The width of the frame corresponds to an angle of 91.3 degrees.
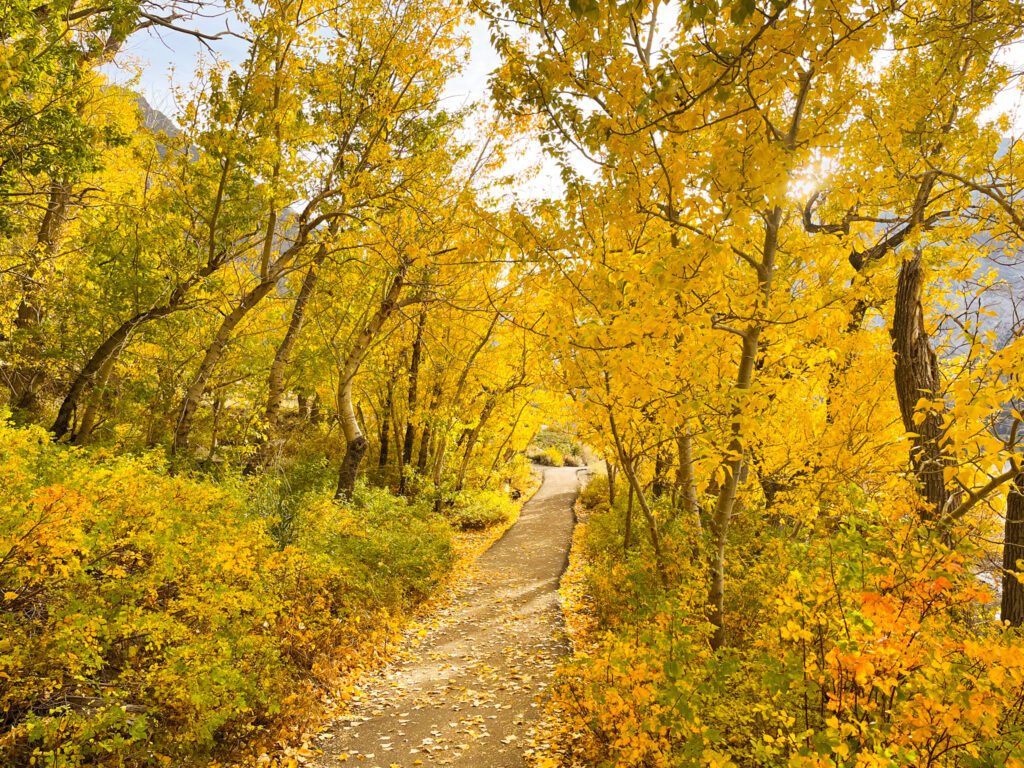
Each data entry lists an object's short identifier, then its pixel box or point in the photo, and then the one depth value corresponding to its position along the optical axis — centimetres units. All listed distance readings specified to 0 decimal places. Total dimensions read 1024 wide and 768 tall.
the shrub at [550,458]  3953
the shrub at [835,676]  248
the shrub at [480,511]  1487
